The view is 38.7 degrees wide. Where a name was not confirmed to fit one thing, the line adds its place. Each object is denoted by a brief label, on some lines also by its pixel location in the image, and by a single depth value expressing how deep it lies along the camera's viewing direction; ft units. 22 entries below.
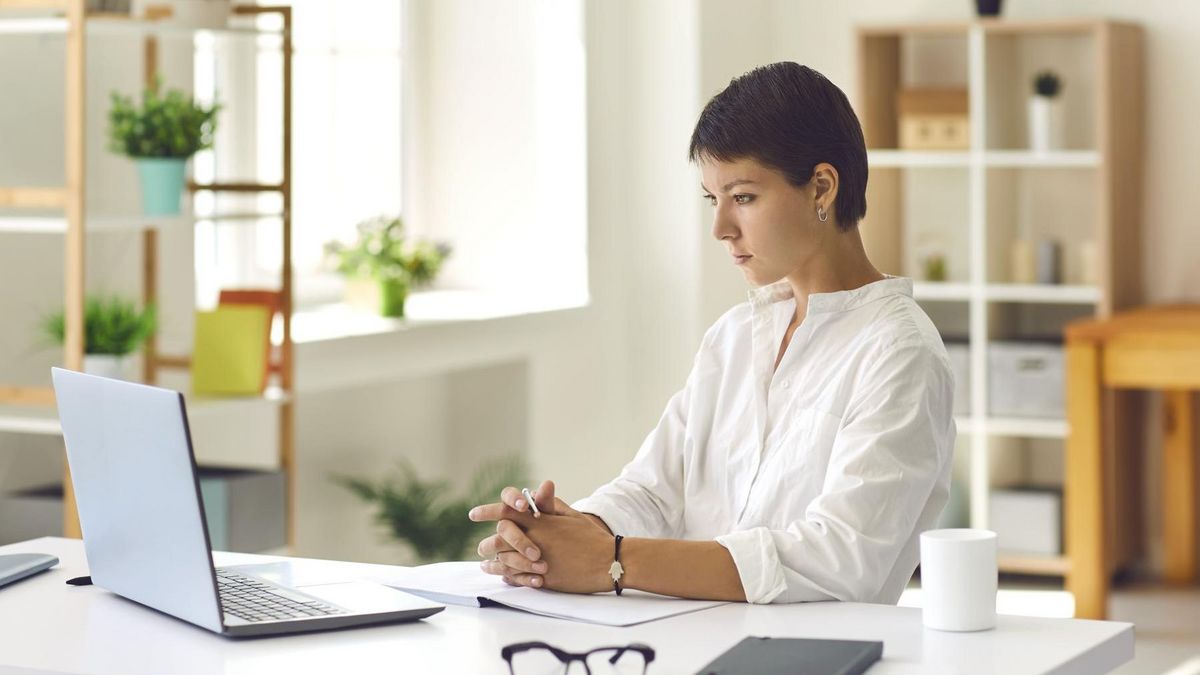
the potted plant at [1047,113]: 16.79
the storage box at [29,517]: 11.00
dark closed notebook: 5.12
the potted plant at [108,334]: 10.62
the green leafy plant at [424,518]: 14.34
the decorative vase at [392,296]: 14.88
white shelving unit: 16.52
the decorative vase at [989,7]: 16.81
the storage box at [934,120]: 16.97
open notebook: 6.06
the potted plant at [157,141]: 11.23
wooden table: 14.64
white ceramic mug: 5.73
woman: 6.39
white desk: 5.41
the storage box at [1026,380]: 16.65
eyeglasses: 5.09
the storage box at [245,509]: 11.42
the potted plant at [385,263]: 14.90
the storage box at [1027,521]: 16.79
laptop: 5.62
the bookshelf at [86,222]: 10.23
